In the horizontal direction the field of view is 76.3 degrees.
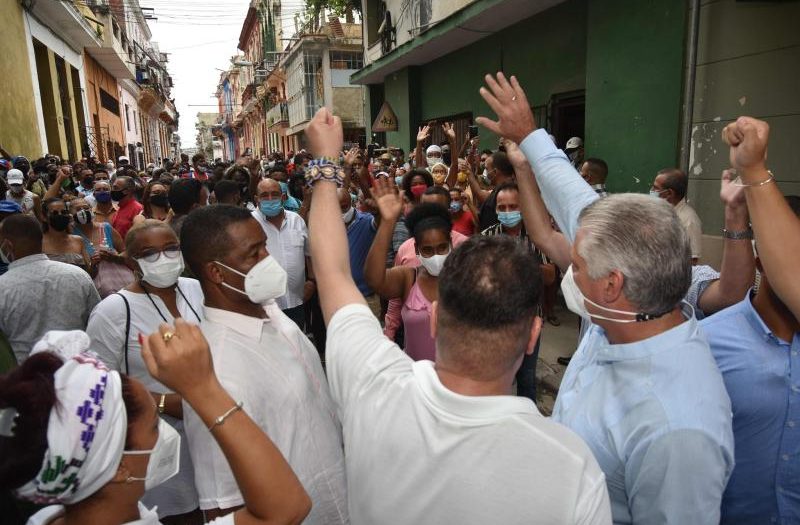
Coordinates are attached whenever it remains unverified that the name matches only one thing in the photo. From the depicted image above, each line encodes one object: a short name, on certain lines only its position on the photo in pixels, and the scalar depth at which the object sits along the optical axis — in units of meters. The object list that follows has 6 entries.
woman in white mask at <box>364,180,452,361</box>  3.05
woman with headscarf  1.02
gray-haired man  1.24
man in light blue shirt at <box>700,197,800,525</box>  1.61
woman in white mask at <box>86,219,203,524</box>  2.30
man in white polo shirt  0.99
